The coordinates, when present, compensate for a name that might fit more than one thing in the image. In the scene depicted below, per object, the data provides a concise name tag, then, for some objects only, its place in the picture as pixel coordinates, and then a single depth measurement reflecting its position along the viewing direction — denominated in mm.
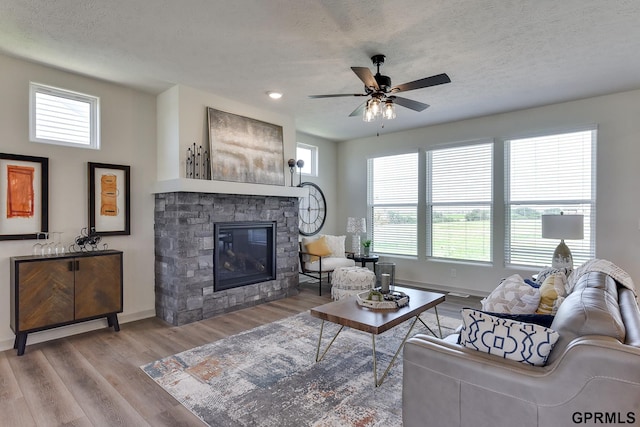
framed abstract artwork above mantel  4309
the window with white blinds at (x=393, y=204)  6160
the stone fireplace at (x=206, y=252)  3992
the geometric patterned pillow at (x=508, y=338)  1509
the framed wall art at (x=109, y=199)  3826
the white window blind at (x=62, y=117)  3514
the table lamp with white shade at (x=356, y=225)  6055
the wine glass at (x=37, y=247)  3443
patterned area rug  2197
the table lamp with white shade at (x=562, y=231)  3887
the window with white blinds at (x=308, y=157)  6422
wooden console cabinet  3104
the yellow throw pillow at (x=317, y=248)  5664
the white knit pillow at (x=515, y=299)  2396
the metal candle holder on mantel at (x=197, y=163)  4094
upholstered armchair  5508
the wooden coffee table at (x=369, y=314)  2547
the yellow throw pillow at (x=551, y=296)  2332
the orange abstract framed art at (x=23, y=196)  3268
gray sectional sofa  1275
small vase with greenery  5902
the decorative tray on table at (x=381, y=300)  2945
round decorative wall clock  6359
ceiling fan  2683
